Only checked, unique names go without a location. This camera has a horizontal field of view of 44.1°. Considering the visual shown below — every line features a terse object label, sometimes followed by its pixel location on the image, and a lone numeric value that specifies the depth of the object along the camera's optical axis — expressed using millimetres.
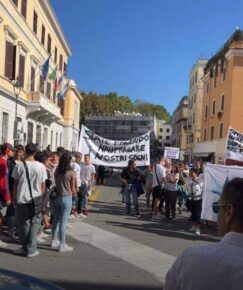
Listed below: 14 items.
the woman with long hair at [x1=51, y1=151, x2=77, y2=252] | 5022
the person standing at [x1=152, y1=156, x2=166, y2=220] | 8186
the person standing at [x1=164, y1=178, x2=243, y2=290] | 1212
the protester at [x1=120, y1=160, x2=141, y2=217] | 8351
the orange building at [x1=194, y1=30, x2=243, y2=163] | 27648
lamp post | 17152
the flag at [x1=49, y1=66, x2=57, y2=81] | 19788
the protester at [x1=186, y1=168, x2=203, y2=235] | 6928
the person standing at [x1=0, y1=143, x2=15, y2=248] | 5101
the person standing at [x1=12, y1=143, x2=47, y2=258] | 4725
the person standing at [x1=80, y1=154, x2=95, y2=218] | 7800
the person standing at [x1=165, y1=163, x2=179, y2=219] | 7990
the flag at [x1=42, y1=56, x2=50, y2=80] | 18958
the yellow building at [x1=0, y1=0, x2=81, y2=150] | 17791
